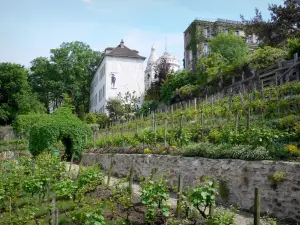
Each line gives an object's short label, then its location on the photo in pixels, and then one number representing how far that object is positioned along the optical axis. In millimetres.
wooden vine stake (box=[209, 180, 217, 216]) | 4852
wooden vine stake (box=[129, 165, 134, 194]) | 6673
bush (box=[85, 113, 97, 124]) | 28224
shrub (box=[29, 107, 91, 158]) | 14479
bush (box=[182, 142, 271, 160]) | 6375
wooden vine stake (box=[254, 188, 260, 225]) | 4098
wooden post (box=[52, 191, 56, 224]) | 4877
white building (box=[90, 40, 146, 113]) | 32898
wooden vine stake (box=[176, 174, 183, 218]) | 5334
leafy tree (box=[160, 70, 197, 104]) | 25390
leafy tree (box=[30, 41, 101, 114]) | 37480
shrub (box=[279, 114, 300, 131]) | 7817
